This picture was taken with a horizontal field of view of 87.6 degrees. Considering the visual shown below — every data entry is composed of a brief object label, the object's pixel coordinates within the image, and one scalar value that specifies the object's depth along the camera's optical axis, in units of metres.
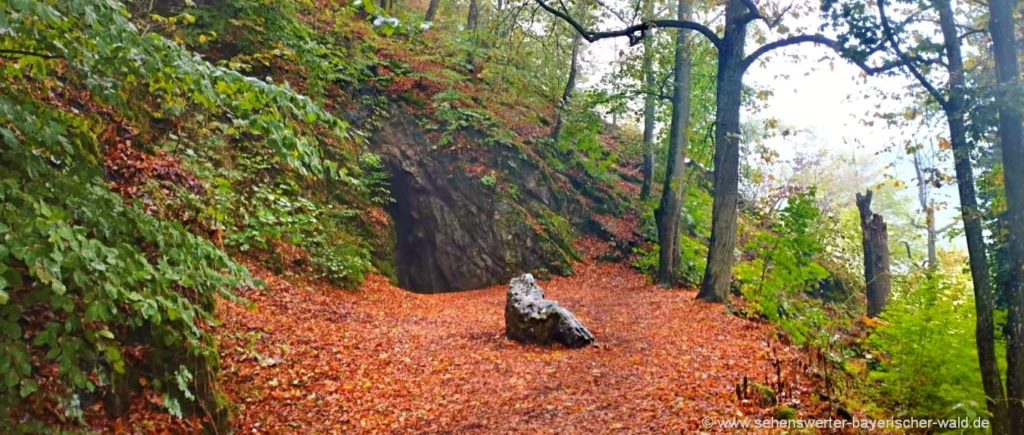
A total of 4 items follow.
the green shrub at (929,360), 5.38
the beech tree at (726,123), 9.17
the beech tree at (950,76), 4.93
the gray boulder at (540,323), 7.47
